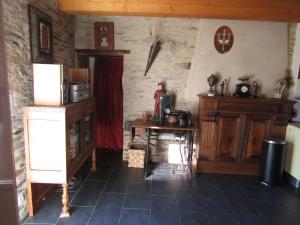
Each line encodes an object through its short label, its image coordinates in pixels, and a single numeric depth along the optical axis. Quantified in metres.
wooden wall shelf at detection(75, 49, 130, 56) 3.65
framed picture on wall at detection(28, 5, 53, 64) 2.32
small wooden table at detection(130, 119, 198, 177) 3.22
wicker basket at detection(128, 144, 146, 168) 3.65
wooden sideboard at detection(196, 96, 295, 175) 3.33
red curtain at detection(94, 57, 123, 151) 4.23
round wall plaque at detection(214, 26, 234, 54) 3.51
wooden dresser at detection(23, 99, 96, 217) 2.16
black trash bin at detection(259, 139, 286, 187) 3.09
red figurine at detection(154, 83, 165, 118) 3.64
